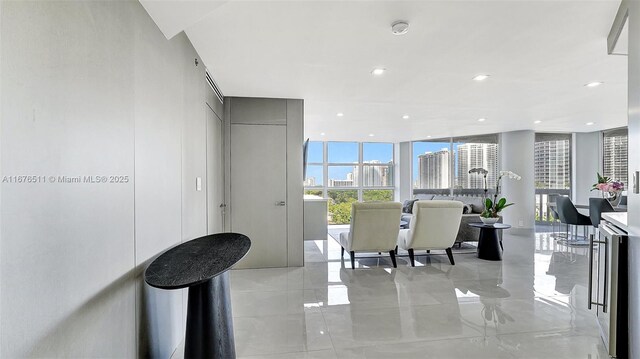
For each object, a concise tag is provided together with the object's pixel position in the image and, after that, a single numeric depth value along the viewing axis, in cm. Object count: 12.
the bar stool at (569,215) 592
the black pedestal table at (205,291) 151
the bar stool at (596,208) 548
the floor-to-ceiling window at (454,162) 830
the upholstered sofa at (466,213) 549
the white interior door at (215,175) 343
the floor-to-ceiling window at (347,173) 913
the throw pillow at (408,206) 730
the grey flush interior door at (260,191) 436
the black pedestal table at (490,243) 475
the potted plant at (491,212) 477
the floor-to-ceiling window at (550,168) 779
